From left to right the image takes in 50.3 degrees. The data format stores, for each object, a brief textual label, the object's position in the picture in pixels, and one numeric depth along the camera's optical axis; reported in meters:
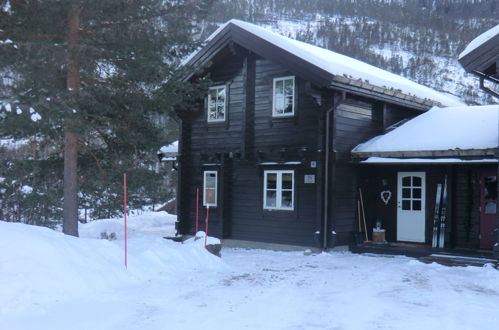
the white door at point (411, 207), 14.52
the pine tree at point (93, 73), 10.06
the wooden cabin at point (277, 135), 13.59
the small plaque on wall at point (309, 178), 13.74
